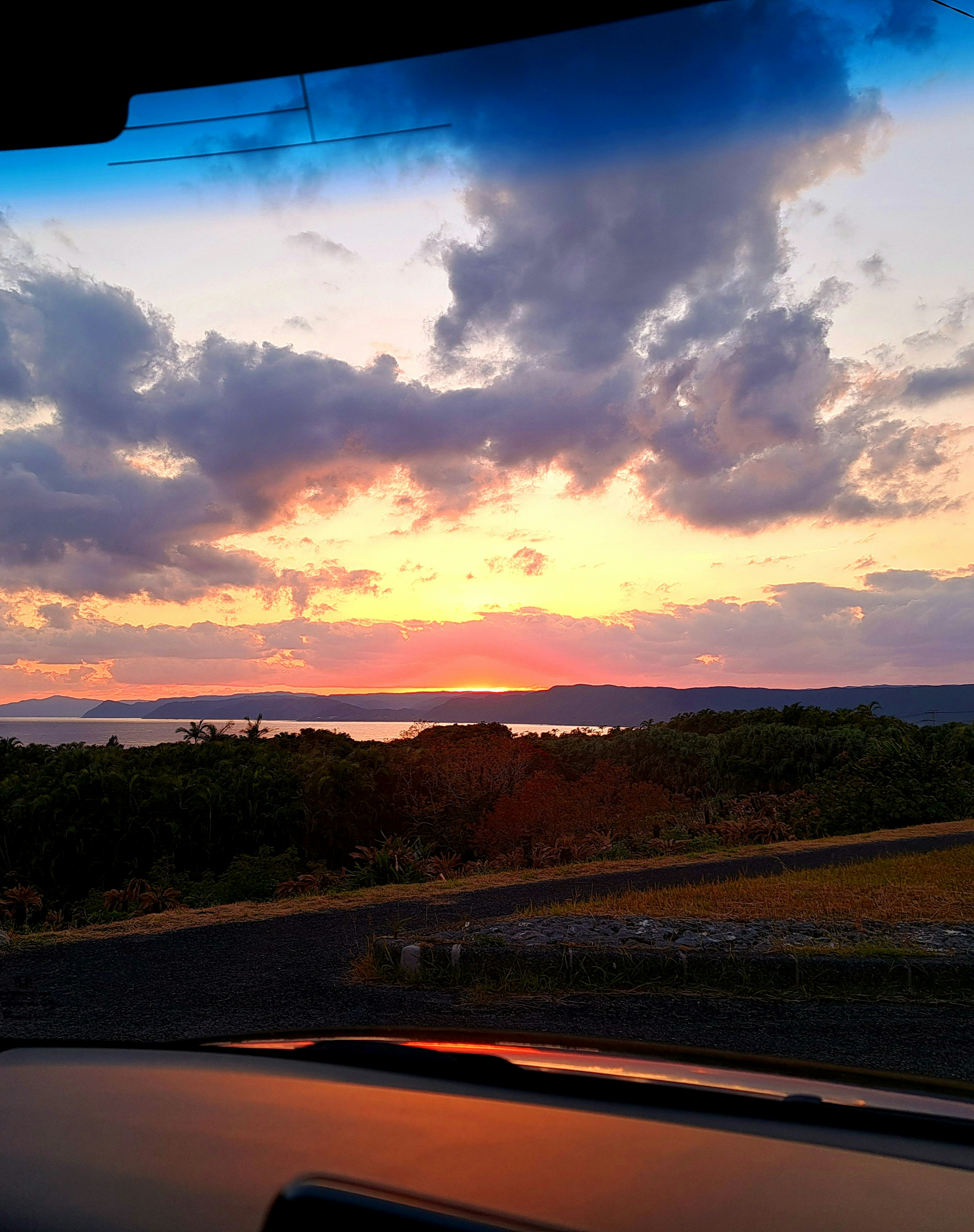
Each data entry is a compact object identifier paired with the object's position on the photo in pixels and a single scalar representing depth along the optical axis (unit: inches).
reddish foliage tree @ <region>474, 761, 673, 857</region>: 582.6
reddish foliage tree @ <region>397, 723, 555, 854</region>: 609.9
